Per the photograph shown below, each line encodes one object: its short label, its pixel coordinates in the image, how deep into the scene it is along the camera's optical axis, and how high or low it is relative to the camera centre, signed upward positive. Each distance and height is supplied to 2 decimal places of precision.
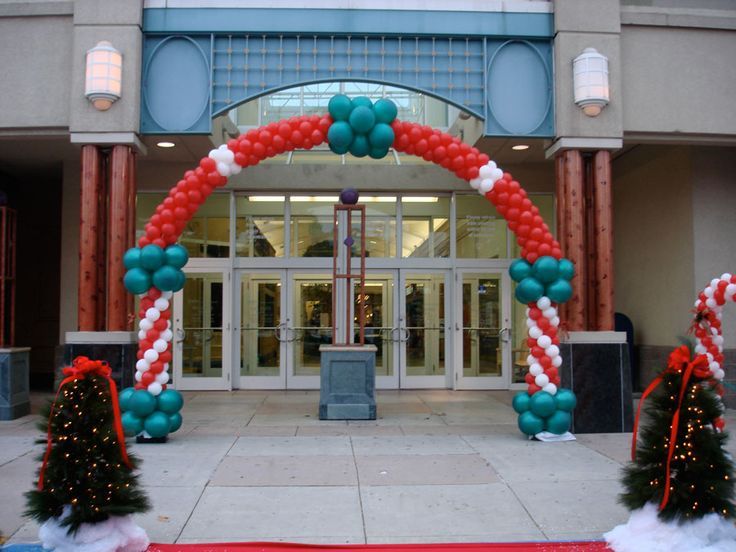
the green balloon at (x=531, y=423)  7.67 -1.38
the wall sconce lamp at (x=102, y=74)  8.21 +2.79
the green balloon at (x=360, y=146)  7.70 +1.78
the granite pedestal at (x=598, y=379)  8.25 -0.96
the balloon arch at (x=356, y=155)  7.51 +0.65
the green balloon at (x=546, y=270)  7.70 +0.35
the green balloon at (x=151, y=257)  7.46 +0.51
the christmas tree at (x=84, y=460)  3.95 -0.93
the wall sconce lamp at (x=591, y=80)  8.36 +2.72
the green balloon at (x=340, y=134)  7.60 +1.89
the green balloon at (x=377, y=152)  7.77 +1.72
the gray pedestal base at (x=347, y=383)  8.98 -1.08
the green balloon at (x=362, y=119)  7.54 +2.03
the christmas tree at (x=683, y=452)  4.09 -0.94
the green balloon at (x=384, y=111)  7.70 +2.17
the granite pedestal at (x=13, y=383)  9.04 -1.07
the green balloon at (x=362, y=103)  7.67 +2.25
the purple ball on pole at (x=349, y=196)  9.30 +1.45
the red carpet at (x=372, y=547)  4.23 -1.54
